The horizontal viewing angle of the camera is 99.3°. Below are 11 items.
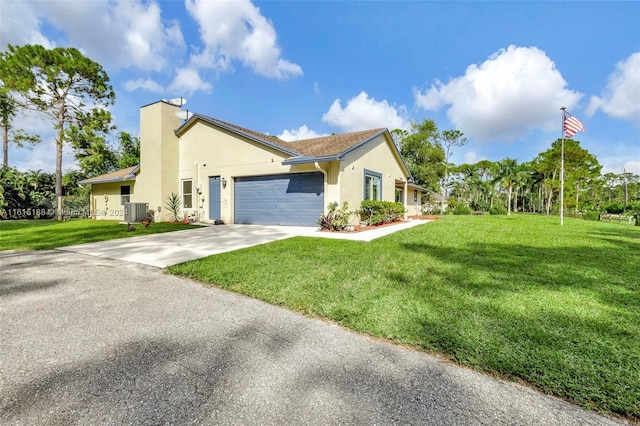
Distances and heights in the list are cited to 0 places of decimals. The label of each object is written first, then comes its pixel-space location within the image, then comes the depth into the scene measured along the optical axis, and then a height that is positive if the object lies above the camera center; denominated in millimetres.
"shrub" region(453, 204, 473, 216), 30719 -291
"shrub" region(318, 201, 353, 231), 10609 -398
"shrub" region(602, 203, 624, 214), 38656 -17
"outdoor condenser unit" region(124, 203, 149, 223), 12195 -176
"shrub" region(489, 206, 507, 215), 32406 -311
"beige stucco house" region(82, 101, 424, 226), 11531 +1768
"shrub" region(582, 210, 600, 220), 24664 -744
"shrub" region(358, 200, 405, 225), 12266 -146
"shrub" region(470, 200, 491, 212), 37809 +274
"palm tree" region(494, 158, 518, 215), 38097 +5251
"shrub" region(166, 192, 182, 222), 14188 +109
